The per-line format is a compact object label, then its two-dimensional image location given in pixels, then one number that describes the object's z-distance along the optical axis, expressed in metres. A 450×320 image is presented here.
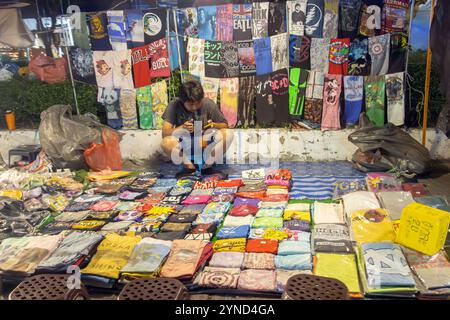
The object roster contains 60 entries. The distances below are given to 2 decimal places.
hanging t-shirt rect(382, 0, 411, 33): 5.96
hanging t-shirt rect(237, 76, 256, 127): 6.61
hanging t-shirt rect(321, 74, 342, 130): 6.36
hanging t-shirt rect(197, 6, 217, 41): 6.39
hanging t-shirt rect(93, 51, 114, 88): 6.86
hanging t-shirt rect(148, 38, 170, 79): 6.67
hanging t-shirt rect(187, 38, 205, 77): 6.54
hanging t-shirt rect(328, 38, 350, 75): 6.21
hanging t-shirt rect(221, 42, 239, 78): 6.48
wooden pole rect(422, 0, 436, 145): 5.70
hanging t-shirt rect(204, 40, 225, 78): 6.50
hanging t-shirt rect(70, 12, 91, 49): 6.78
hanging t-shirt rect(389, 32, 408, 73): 6.09
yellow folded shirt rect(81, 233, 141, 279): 3.51
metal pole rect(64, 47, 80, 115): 6.97
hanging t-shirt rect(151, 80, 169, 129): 6.82
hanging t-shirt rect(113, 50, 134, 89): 6.82
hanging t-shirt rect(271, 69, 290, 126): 6.50
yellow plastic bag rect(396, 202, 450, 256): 3.41
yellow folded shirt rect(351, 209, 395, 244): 3.67
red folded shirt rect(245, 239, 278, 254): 3.77
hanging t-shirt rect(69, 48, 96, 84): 6.95
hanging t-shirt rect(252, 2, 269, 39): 6.25
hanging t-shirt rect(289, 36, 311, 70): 6.32
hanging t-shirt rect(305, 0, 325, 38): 6.14
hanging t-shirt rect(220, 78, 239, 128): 6.62
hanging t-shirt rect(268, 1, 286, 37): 6.24
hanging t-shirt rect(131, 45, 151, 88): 6.75
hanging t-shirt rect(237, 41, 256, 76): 6.45
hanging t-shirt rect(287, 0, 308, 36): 6.18
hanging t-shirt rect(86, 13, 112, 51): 6.72
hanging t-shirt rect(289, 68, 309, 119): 6.46
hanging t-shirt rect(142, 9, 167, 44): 6.54
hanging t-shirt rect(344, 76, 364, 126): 6.30
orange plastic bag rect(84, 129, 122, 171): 6.09
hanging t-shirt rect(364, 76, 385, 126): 6.24
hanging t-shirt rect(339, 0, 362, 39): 6.08
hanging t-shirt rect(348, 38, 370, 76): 6.20
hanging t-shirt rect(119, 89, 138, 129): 6.96
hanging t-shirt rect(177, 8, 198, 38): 6.46
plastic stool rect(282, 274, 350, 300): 2.56
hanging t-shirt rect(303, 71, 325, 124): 6.44
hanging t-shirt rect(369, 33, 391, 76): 6.11
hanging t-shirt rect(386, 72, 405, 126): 6.20
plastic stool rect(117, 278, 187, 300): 2.63
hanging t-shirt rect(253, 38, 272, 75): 6.40
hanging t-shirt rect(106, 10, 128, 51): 6.64
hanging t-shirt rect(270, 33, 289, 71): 6.35
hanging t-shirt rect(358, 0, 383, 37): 6.04
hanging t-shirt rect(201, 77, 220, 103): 6.66
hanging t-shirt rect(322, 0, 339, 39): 6.08
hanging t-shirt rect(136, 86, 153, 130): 6.89
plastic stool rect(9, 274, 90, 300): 2.70
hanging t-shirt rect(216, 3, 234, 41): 6.33
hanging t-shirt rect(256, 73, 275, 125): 6.56
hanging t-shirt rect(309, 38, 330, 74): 6.27
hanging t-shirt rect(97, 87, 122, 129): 7.02
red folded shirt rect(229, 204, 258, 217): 4.47
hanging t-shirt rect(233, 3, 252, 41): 6.29
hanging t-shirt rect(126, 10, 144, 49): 6.61
